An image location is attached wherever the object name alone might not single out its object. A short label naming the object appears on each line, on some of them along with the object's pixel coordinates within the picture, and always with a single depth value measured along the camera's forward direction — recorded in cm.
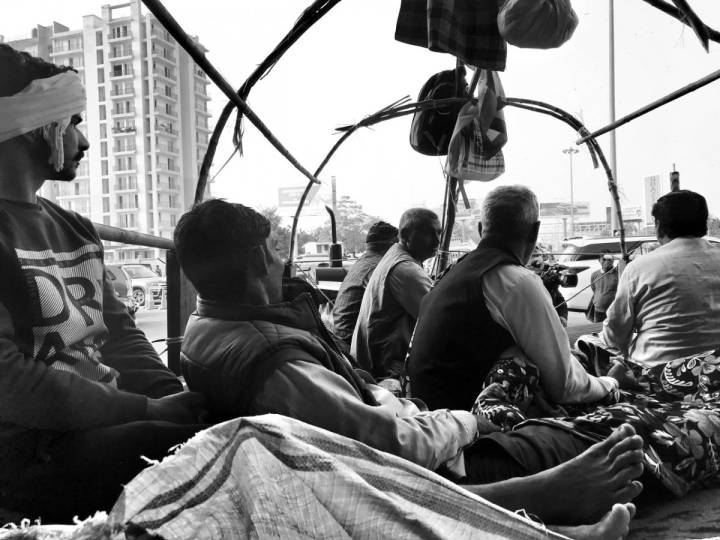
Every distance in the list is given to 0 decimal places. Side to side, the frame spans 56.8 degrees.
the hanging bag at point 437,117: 370
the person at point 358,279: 396
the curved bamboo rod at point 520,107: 357
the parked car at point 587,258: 642
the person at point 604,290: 554
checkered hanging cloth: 242
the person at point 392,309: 340
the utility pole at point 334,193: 363
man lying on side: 140
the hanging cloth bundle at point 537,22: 212
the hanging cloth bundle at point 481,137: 332
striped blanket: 106
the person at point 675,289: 272
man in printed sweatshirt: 123
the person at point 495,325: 214
